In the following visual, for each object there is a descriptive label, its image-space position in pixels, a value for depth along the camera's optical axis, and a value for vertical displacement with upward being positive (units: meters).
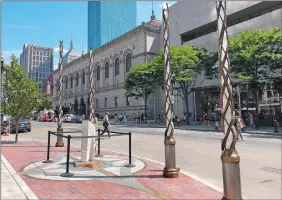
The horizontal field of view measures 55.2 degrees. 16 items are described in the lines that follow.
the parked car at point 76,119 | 44.82 -0.37
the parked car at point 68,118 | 46.06 -0.20
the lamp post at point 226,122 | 3.44 -0.08
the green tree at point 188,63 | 31.66 +6.39
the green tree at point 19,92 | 15.69 +1.46
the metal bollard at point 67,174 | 7.04 -1.50
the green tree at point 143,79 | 36.81 +5.35
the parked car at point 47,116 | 57.87 +0.20
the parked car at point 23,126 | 25.48 -0.86
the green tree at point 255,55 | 24.31 +5.44
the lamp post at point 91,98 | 9.03 +0.65
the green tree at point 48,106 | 86.56 +3.65
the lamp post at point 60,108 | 14.17 +0.47
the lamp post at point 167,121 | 6.59 -0.12
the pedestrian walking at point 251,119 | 26.16 -0.32
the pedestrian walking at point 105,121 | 18.63 -0.30
